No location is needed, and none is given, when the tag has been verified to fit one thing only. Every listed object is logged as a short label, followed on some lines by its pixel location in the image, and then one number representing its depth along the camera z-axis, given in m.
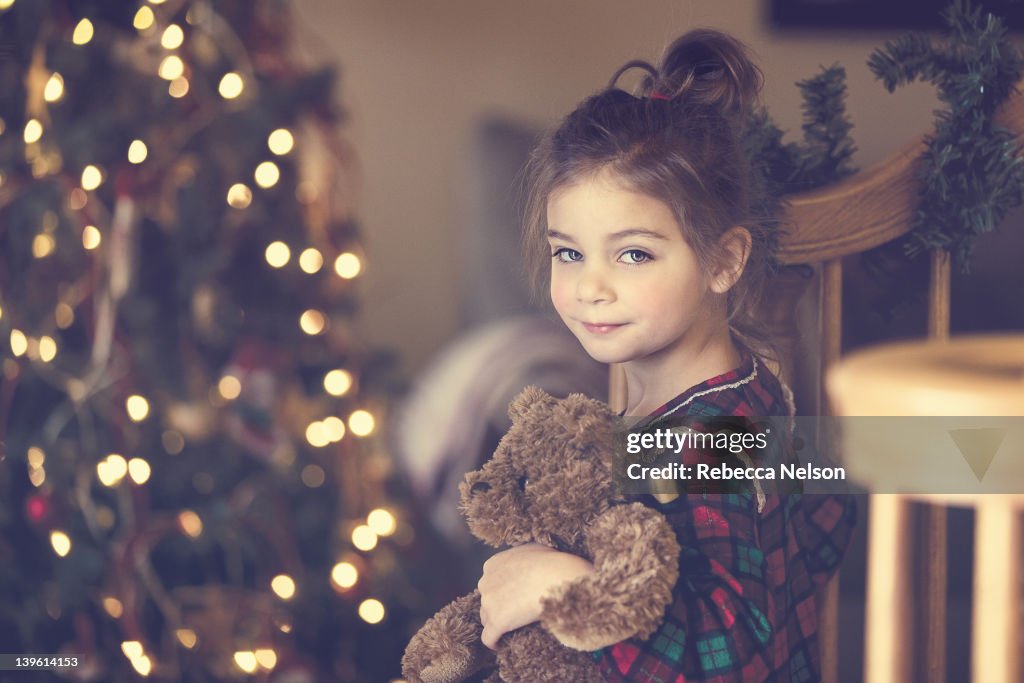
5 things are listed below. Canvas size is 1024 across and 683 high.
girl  1.61
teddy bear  1.58
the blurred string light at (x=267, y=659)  2.32
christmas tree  2.30
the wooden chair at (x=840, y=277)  1.76
